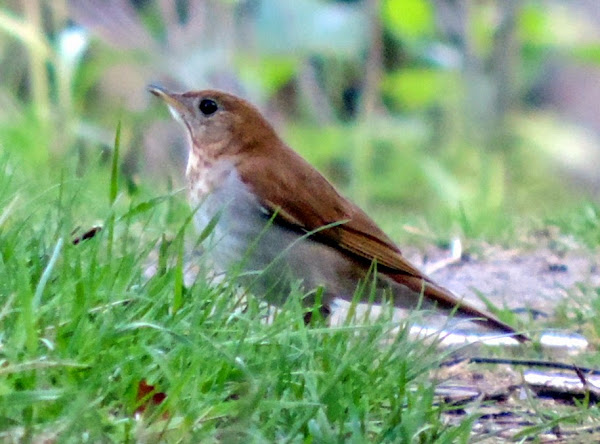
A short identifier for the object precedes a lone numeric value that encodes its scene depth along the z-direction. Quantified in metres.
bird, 8.47
